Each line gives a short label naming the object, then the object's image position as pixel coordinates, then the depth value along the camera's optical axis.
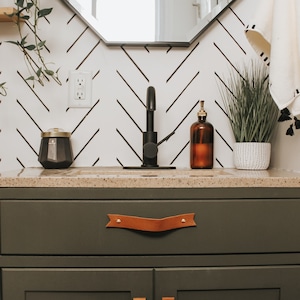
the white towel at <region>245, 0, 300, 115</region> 1.07
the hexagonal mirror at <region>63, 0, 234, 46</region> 1.46
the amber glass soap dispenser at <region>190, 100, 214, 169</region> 1.39
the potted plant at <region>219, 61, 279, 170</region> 1.33
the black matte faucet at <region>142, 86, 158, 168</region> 1.33
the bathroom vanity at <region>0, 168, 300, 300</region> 0.96
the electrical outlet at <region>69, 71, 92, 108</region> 1.47
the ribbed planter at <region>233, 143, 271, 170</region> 1.32
